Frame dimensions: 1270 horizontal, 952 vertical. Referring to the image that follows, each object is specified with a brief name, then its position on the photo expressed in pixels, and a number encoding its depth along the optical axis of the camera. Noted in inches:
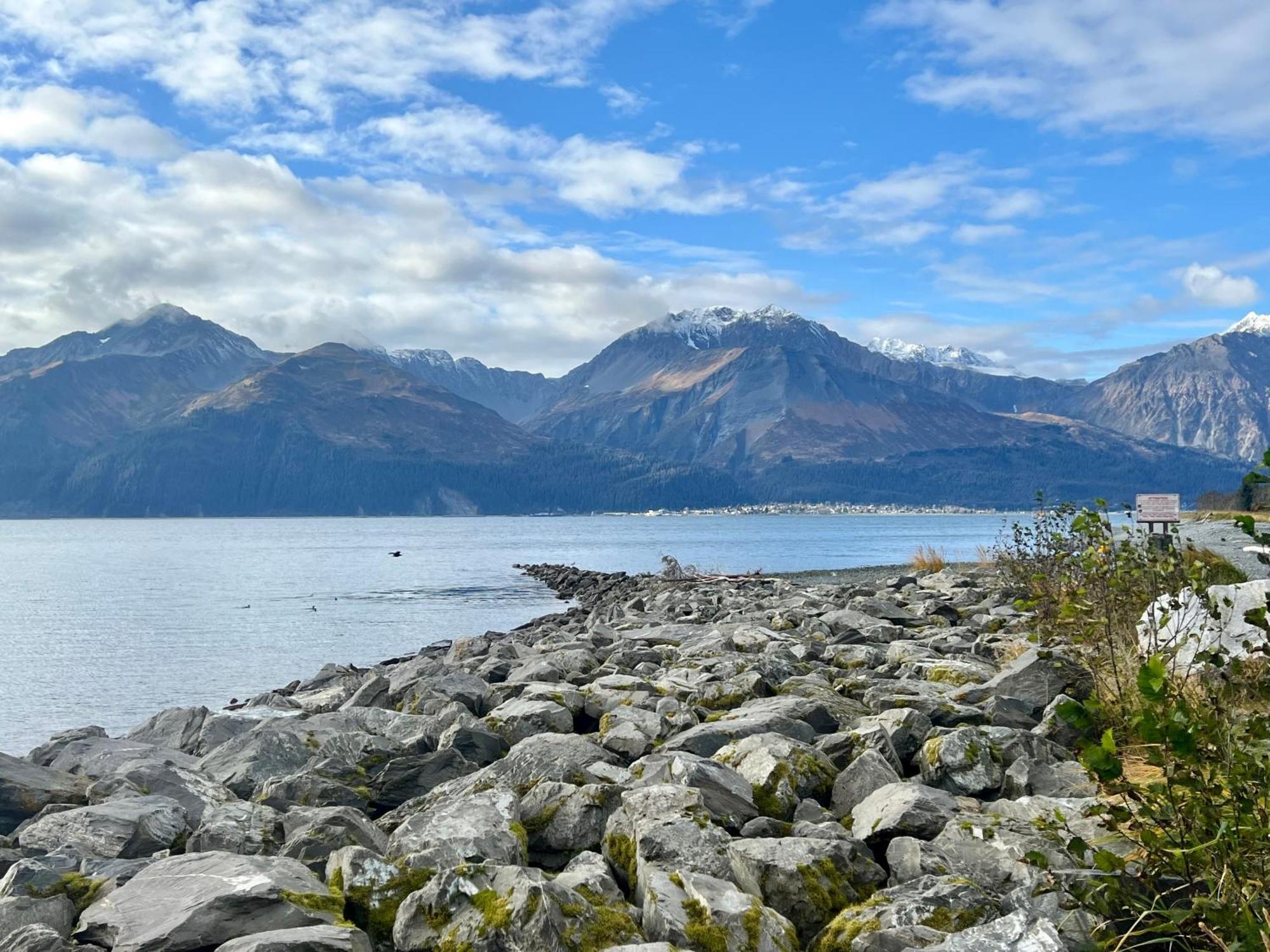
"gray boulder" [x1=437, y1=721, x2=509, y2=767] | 362.6
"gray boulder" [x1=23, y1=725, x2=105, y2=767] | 476.7
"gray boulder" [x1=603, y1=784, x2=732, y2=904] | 231.6
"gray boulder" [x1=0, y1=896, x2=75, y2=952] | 221.0
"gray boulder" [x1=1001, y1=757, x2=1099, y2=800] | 284.2
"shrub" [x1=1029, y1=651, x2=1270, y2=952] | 151.9
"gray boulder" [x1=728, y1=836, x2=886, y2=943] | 222.7
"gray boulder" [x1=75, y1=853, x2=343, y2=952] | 202.1
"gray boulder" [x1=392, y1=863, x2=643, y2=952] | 200.4
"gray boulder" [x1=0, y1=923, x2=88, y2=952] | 202.7
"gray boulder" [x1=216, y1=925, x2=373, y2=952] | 185.5
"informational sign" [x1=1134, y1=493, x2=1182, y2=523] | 876.0
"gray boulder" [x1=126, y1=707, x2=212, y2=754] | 522.0
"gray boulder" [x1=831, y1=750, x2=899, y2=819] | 284.7
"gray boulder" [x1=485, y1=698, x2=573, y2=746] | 382.3
